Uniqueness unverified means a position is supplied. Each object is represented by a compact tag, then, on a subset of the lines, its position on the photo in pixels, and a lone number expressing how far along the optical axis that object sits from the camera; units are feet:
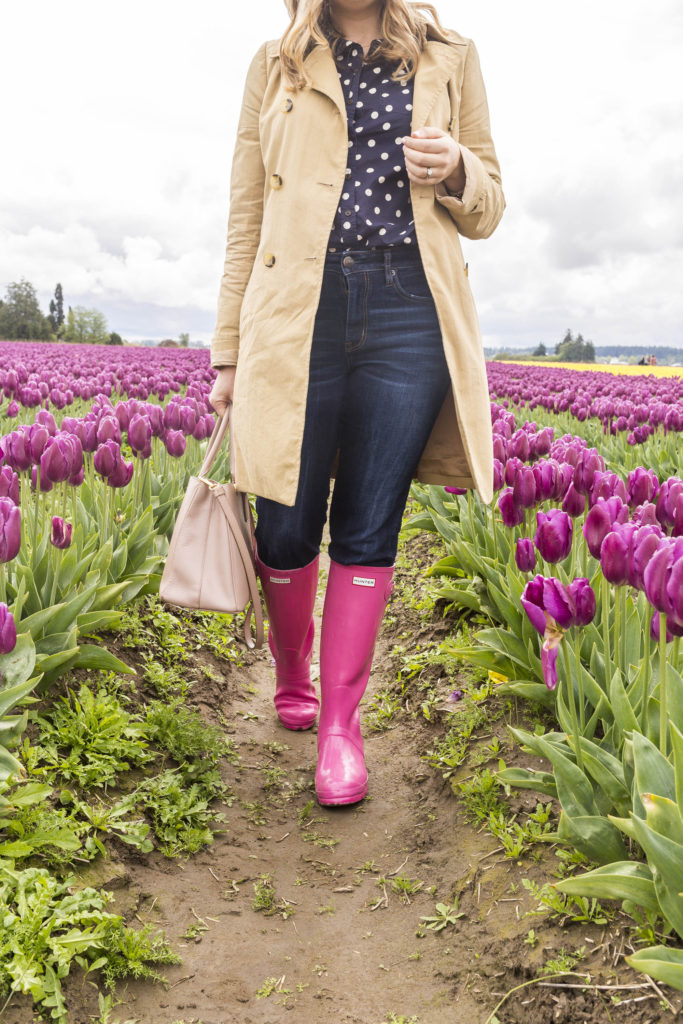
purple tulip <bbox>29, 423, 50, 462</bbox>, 9.46
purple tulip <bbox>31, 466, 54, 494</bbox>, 9.36
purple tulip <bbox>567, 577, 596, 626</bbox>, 5.97
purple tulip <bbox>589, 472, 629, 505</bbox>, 8.01
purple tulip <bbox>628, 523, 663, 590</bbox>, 5.87
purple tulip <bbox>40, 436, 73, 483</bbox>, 9.12
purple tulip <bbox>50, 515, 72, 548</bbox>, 8.74
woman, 7.98
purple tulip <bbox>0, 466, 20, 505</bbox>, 7.95
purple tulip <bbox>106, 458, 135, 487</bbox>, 10.38
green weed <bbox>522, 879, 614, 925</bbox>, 6.13
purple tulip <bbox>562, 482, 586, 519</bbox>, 8.30
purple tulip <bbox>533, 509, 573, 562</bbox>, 6.99
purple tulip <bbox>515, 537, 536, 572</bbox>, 7.65
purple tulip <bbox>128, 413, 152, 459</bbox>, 11.27
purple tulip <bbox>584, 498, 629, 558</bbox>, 6.63
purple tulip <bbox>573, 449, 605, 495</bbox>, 8.30
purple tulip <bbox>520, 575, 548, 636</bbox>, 6.11
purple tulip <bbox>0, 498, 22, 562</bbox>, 7.09
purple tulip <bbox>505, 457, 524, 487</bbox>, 8.95
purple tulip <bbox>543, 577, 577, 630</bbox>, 5.98
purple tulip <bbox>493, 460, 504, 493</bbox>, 10.66
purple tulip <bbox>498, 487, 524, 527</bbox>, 8.90
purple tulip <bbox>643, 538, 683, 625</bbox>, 5.32
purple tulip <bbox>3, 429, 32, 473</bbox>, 9.37
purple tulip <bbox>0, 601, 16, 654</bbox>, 6.13
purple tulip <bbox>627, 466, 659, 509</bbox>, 8.04
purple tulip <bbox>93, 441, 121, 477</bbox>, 10.11
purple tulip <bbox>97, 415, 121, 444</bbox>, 10.89
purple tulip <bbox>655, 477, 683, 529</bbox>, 7.08
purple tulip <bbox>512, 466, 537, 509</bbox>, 8.61
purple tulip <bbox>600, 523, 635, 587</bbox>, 6.06
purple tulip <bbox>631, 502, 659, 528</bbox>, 7.19
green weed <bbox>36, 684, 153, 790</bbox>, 8.05
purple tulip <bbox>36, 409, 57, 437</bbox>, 11.07
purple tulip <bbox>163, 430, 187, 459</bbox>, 12.88
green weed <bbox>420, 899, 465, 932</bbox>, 7.11
